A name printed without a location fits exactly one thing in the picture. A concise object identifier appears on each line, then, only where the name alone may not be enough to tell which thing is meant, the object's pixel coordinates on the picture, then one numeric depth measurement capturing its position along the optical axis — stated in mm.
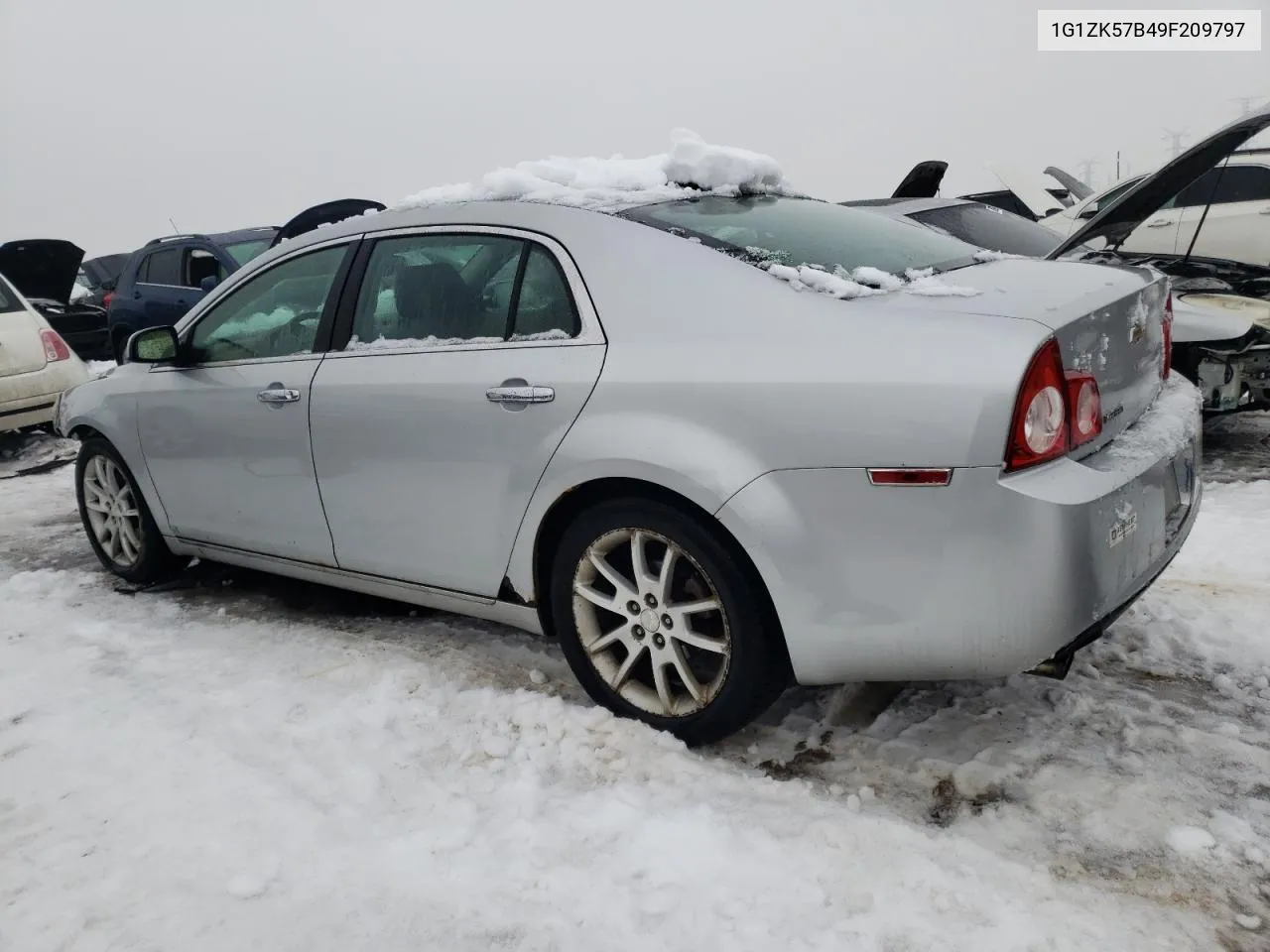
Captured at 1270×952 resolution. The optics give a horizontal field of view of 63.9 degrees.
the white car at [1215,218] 7734
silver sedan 2244
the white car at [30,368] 7305
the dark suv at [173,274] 10484
